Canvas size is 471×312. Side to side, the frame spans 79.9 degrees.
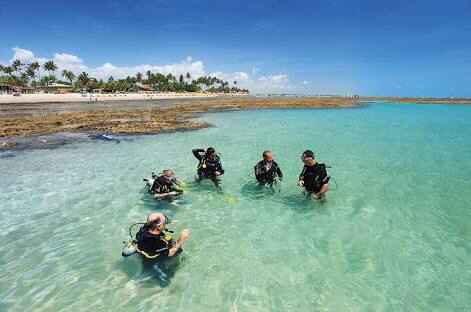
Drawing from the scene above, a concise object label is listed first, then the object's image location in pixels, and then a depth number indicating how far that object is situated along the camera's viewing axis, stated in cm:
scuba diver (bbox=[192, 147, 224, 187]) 1017
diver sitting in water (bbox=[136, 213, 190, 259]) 522
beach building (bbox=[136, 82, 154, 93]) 13288
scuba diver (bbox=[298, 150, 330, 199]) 847
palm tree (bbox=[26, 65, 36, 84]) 10912
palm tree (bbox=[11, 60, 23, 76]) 10374
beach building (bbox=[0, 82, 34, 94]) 8106
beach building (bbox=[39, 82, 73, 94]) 10375
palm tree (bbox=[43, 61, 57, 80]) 11600
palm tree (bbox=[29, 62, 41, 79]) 10869
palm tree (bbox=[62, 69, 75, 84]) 12416
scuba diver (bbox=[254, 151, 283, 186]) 946
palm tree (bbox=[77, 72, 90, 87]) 12043
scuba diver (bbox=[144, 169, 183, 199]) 862
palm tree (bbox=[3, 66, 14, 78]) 10175
